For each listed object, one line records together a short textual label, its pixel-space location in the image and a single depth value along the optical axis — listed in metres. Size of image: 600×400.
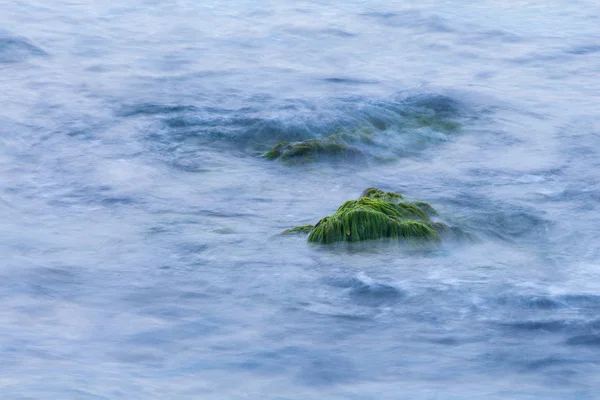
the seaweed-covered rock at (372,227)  15.48
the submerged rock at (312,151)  19.77
